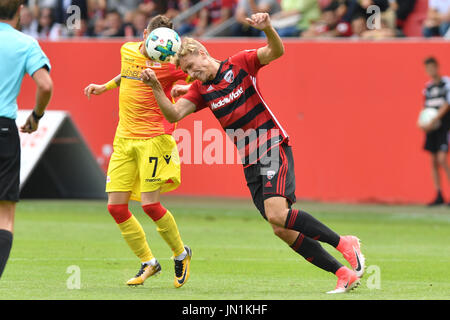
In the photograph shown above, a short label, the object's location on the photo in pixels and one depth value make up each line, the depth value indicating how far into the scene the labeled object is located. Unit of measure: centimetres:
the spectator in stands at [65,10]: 2122
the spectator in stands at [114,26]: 2038
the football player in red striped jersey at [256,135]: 805
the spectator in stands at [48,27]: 2152
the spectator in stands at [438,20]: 1816
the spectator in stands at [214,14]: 2062
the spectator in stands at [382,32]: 1819
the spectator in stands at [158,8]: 2112
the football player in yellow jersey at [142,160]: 912
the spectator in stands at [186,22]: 2081
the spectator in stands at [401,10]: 1917
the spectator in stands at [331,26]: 1866
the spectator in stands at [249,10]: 1941
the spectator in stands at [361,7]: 1848
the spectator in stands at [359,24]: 1842
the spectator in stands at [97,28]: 2124
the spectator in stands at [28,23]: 2208
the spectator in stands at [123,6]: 2192
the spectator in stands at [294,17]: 1909
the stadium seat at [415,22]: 1941
